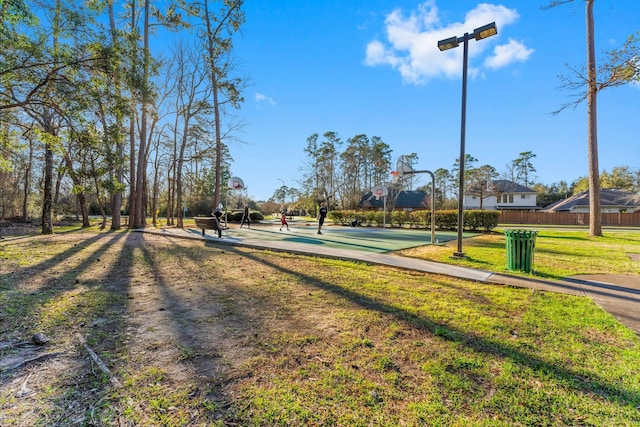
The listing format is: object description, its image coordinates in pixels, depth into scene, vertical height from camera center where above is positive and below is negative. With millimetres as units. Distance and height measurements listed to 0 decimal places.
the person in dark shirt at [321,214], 14689 -65
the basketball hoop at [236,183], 20484 +2047
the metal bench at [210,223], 11876 -457
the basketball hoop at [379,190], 24005 +1972
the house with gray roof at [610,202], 34188 +1570
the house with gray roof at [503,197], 43594 +2663
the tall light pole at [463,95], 7453 +3155
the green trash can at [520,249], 6090 -751
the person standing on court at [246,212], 19875 +10
